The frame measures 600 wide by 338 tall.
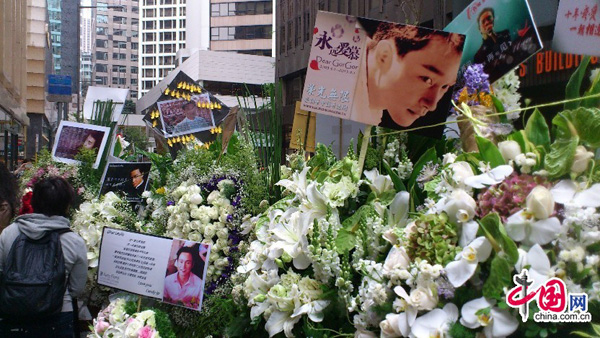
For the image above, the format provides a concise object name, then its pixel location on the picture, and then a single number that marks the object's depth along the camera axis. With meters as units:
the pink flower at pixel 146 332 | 2.92
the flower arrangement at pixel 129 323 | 2.96
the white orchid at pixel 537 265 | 1.47
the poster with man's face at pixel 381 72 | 2.16
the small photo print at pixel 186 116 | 5.80
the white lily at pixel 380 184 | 2.22
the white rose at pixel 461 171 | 1.70
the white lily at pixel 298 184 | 2.42
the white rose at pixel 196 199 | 3.45
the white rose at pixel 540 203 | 1.50
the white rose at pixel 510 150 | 1.70
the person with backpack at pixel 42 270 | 3.40
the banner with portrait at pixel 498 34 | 2.04
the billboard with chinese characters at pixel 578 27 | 2.06
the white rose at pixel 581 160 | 1.57
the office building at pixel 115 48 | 130.75
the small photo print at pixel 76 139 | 6.04
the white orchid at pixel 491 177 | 1.61
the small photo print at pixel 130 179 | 5.05
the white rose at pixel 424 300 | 1.62
